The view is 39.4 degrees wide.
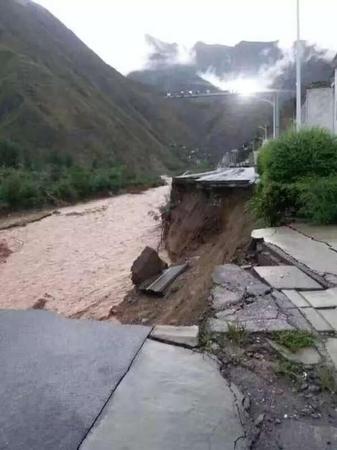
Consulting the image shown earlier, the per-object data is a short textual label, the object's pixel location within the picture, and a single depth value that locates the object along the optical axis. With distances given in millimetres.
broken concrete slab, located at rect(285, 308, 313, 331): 3258
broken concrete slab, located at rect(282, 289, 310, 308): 3696
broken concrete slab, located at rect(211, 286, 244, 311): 3768
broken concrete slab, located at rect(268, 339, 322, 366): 2846
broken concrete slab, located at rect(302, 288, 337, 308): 3703
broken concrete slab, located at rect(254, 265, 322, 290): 4141
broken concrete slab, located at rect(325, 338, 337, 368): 2871
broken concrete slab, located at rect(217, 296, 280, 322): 3464
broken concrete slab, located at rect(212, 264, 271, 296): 4075
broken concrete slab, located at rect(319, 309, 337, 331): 3322
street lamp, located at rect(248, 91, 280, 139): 26406
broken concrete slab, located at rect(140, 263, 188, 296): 7355
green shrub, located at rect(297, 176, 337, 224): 7047
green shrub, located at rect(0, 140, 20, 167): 46375
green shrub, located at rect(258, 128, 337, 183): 7902
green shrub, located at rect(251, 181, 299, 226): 7422
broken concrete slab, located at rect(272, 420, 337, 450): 2191
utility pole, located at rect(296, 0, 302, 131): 15672
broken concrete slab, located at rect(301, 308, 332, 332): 3254
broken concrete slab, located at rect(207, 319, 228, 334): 3251
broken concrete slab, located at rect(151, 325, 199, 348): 3172
